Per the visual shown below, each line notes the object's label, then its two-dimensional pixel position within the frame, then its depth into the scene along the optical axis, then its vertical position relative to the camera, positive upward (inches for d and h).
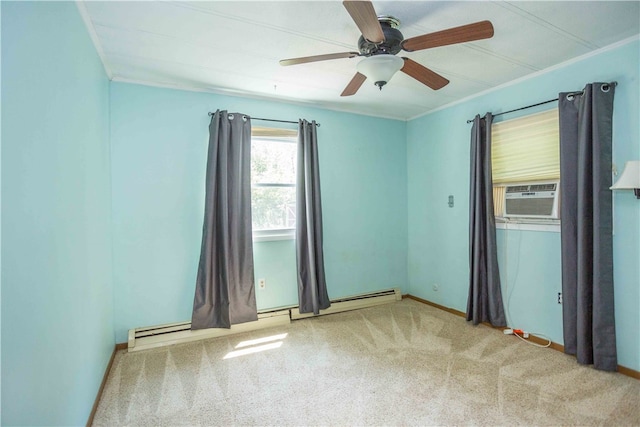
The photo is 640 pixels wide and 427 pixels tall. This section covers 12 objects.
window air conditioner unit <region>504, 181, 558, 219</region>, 100.4 +1.9
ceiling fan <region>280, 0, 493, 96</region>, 54.7 +34.9
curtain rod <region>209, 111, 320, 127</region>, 122.5 +39.1
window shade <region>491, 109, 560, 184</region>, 100.3 +20.7
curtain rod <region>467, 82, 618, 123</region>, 84.3 +34.7
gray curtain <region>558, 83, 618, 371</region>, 84.4 -6.1
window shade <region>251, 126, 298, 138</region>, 124.5 +34.1
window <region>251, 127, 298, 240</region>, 126.6 +13.1
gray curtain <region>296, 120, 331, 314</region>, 127.1 -4.8
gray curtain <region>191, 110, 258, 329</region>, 110.2 -7.5
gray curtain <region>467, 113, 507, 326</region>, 114.0 -10.8
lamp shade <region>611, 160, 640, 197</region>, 75.7 +6.7
